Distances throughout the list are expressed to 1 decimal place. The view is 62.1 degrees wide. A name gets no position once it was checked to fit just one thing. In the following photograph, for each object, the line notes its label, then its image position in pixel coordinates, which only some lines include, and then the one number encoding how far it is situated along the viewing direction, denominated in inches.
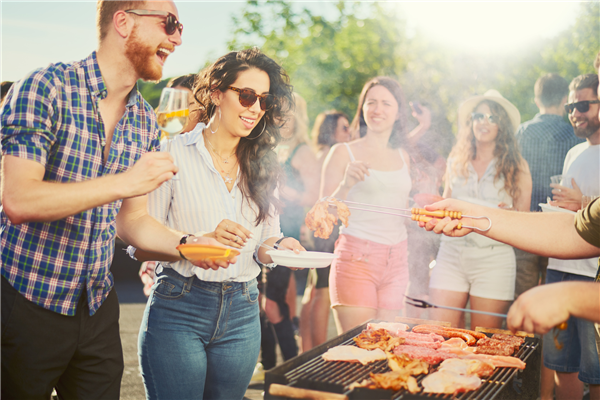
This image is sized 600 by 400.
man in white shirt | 128.3
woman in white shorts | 137.5
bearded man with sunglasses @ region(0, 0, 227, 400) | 61.7
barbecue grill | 69.6
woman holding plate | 80.4
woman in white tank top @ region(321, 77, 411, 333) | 131.9
